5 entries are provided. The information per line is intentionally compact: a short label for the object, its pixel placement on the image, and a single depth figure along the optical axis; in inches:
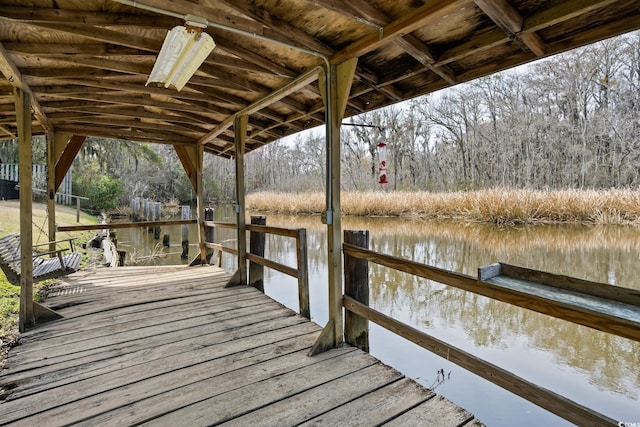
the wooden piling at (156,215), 457.4
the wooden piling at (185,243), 319.0
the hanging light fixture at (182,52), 72.2
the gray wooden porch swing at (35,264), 114.3
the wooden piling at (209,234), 219.8
